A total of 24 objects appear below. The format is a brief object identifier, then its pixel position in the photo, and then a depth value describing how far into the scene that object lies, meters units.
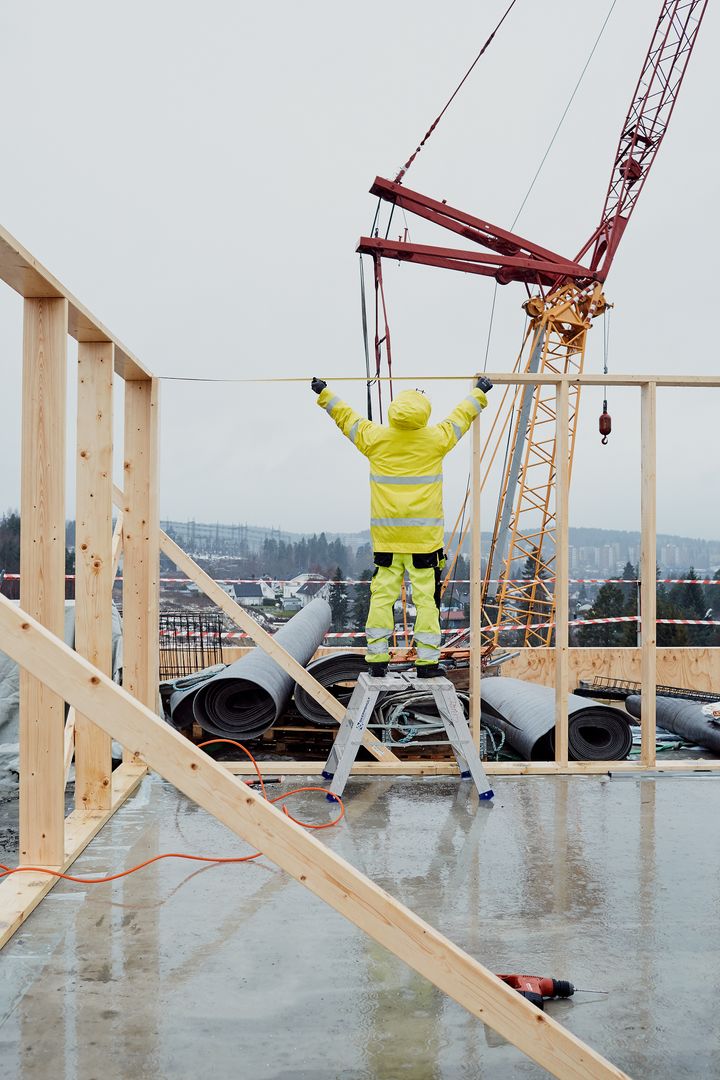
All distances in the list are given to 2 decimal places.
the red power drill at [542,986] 2.88
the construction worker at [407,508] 5.62
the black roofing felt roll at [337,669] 7.22
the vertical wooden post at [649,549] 6.13
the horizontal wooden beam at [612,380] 6.03
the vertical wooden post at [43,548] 4.02
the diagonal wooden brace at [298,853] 2.21
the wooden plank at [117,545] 5.68
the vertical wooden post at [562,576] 6.03
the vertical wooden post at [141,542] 6.07
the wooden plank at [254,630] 6.11
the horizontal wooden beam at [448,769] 6.06
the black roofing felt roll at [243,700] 6.66
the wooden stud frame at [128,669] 2.28
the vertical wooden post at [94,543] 4.91
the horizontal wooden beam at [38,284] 3.46
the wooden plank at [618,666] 10.66
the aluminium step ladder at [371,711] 5.47
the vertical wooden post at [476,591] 5.92
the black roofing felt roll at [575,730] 6.68
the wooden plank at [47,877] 3.52
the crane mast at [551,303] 17.98
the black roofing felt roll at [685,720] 7.76
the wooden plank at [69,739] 5.11
